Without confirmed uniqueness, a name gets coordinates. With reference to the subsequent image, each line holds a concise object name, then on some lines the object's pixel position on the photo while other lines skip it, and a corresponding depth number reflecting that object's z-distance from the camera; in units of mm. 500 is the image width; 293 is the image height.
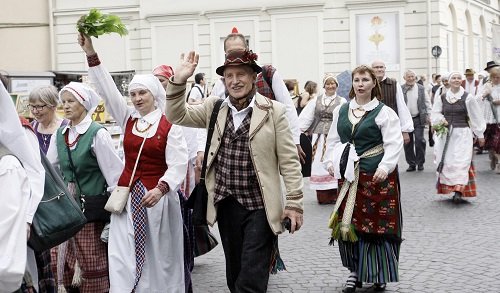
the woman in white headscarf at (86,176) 6219
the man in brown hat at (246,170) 5047
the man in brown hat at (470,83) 18188
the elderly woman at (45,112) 6734
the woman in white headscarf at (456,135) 11469
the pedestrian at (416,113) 15773
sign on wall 26969
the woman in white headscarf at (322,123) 11891
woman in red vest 6004
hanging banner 20719
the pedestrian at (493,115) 15477
